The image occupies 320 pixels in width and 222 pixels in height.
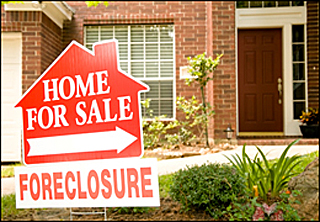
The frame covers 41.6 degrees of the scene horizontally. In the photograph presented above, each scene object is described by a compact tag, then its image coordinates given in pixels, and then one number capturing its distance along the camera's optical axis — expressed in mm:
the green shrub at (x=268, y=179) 3987
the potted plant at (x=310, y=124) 8445
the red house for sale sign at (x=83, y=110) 3537
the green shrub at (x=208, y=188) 3805
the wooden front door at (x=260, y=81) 9273
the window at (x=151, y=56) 9703
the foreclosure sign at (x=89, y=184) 3475
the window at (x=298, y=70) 9250
